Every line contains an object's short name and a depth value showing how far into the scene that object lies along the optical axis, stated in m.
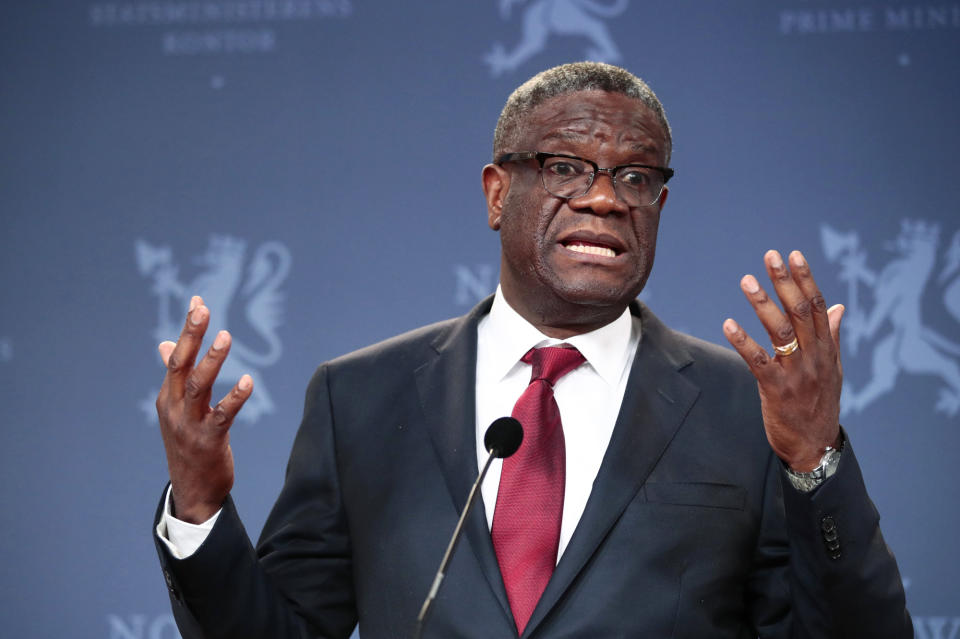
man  5.92
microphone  5.92
